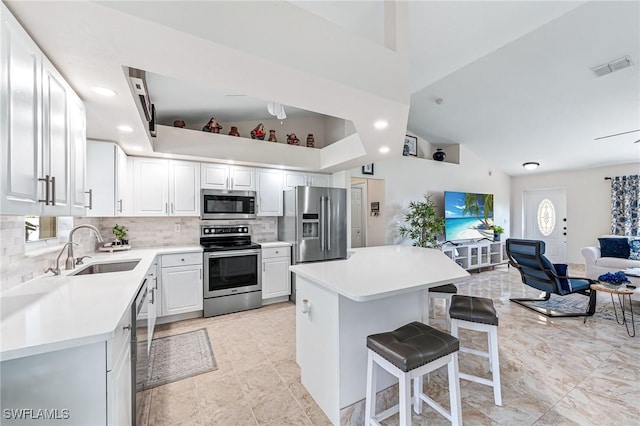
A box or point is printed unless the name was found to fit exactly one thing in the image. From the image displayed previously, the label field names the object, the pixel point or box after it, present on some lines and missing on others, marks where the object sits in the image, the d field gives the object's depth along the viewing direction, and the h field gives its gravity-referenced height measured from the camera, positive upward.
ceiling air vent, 3.33 +1.91
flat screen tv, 5.86 -0.03
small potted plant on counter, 3.28 -0.21
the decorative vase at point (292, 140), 4.34 +1.25
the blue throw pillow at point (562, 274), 3.53 -0.87
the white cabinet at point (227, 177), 3.75 +0.57
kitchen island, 1.68 -0.70
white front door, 6.89 -0.15
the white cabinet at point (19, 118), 1.00 +0.42
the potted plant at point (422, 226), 5.21 -0.22
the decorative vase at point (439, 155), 6.13 +1.37
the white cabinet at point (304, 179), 4.35 +0.62
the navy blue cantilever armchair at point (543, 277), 3.51 -0.87
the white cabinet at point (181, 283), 3.25 -0.84
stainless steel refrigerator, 3.98 -0.12
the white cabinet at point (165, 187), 3.34 +0.39
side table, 2.99 -0.89
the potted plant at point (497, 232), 6.61 -0.44
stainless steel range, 3.51 -0.77
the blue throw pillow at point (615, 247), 4.83 -0.64
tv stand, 5.84 -0.89
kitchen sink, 2.36 -0.47
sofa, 4.64 -0.78
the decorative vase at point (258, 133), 3.96 +1.24
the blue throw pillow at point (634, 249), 4.74 -0.65
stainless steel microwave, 3.75 +0.18
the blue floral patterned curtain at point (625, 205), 5.66 +0.17
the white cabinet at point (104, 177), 2.70 +0.42
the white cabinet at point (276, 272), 3.91 -0.84
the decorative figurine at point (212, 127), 3.66 +1.24
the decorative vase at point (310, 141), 4.52 +1.27
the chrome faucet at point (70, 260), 2.03 -0.33
